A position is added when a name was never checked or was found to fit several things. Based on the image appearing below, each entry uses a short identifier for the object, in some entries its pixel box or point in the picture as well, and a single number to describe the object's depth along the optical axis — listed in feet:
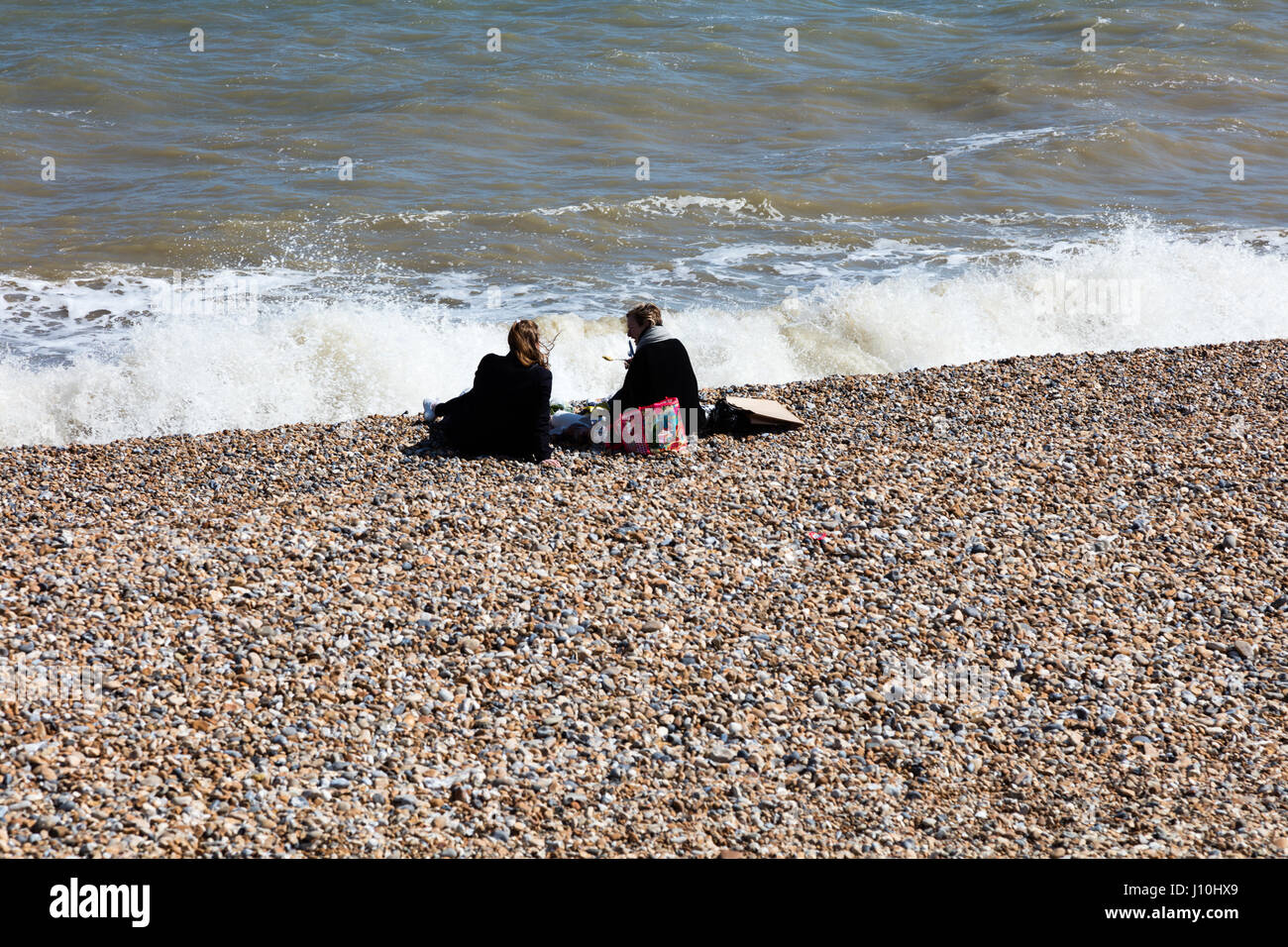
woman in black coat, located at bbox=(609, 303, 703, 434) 27.63
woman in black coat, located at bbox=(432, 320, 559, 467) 26.58
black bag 28.86
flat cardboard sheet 29.01
